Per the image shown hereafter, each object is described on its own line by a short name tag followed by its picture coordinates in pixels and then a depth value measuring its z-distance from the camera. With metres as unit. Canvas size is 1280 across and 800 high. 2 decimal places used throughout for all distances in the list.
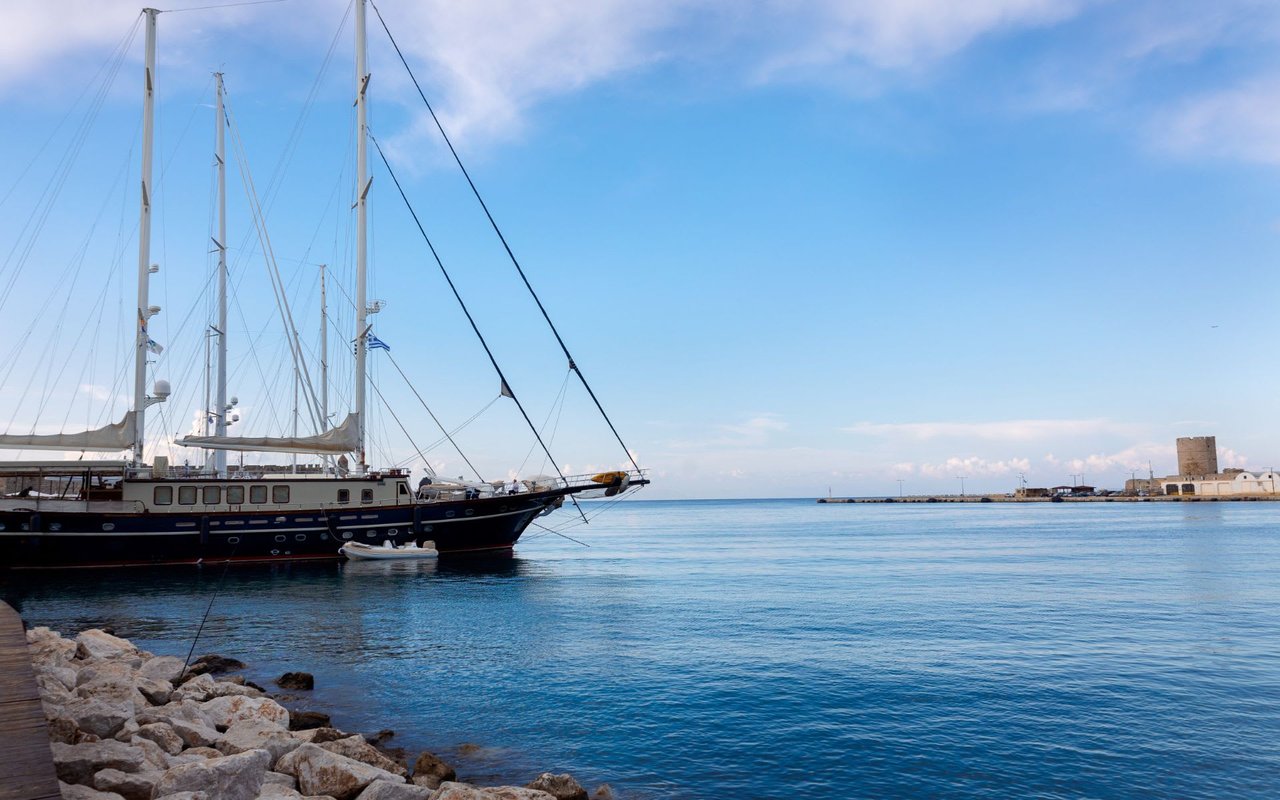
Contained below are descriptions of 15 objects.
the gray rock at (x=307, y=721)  13.20
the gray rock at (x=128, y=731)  9.11
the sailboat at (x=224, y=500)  38.91
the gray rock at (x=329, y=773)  9.31
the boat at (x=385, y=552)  42.59
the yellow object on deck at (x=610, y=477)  43.06
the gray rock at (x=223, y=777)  7.50
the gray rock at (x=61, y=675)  11.02
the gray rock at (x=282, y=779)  9.35
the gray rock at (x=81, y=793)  6.78
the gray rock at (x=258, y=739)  10.23
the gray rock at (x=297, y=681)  17.19
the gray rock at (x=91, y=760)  7.41
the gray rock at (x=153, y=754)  8.46
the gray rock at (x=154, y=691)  12.92
